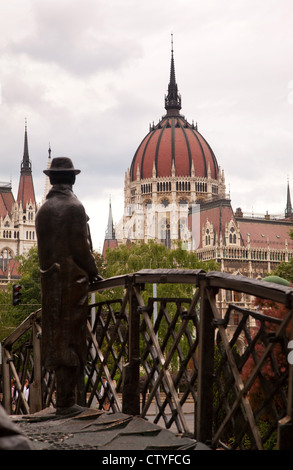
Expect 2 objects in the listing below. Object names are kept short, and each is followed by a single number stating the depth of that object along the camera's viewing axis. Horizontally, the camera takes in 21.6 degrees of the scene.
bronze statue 7.63
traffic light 30.88
